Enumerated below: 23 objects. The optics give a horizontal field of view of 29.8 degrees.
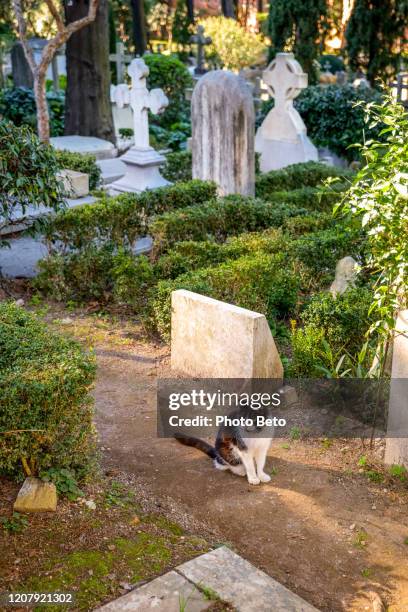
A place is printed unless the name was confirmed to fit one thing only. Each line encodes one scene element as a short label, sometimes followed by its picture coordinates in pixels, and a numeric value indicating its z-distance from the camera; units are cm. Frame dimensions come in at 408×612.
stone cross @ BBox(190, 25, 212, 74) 2481
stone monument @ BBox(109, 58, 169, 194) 1181
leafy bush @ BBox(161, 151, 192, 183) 1234
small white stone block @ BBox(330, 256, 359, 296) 727
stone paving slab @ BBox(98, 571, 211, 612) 338
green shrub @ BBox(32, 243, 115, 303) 793
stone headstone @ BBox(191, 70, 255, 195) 1035
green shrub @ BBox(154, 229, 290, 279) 761
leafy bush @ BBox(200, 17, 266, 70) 2812
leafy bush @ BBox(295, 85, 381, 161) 1513
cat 468
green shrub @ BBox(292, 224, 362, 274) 775
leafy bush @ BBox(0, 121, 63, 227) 743
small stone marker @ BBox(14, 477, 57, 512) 405
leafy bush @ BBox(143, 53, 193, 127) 2006
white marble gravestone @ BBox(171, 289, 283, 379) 571
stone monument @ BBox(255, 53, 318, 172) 1316
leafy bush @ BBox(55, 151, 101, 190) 1167
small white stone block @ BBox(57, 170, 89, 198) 1127
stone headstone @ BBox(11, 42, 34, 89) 2022
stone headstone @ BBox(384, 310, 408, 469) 464
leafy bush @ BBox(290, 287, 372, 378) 595
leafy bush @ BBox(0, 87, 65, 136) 1662
